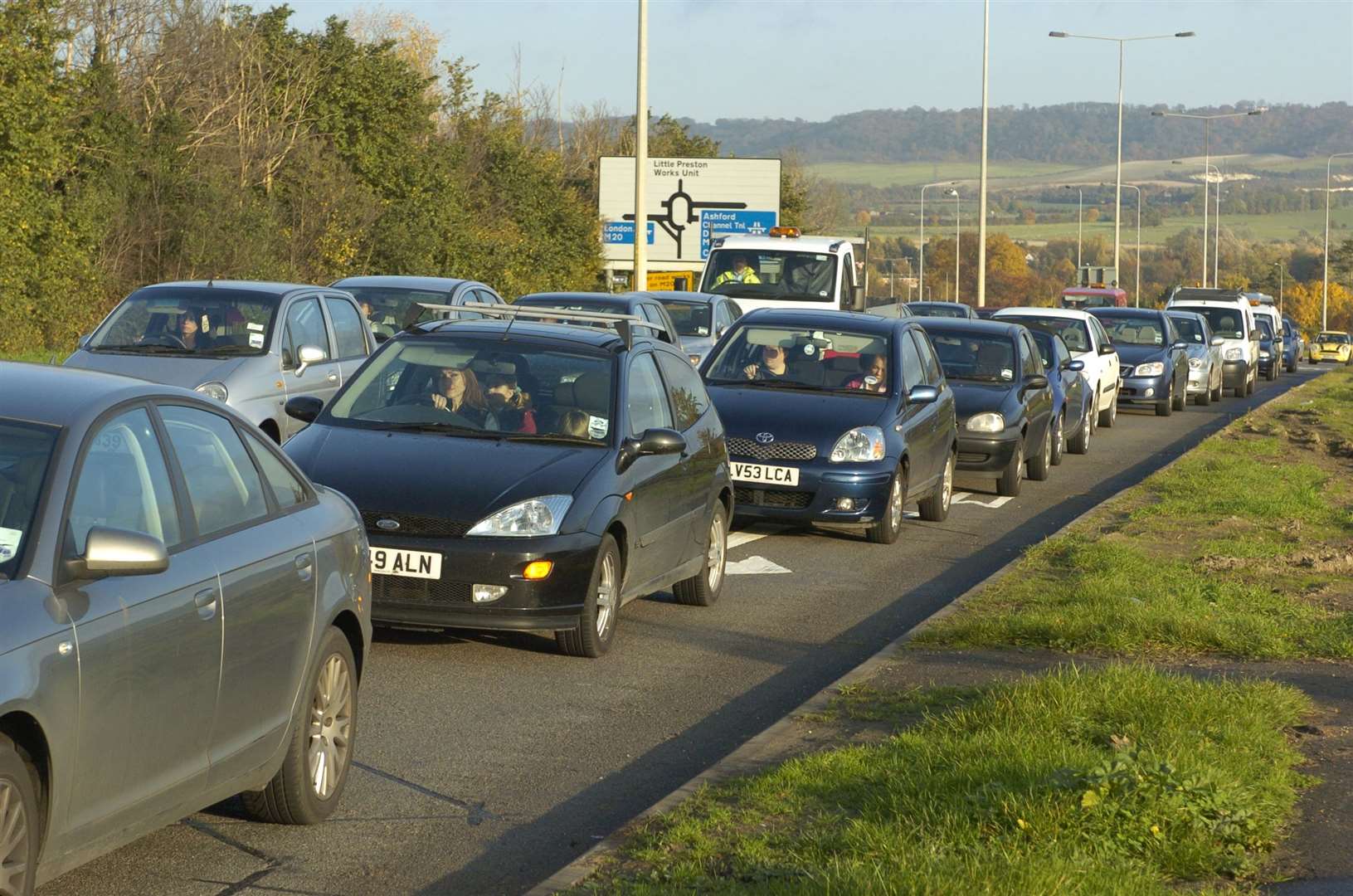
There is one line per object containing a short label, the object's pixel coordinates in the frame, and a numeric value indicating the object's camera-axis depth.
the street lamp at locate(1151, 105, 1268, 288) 68.67
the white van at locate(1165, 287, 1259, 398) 41.97
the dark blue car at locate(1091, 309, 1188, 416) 33.28
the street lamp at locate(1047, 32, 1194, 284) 58.24
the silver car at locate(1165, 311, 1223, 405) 36.72
